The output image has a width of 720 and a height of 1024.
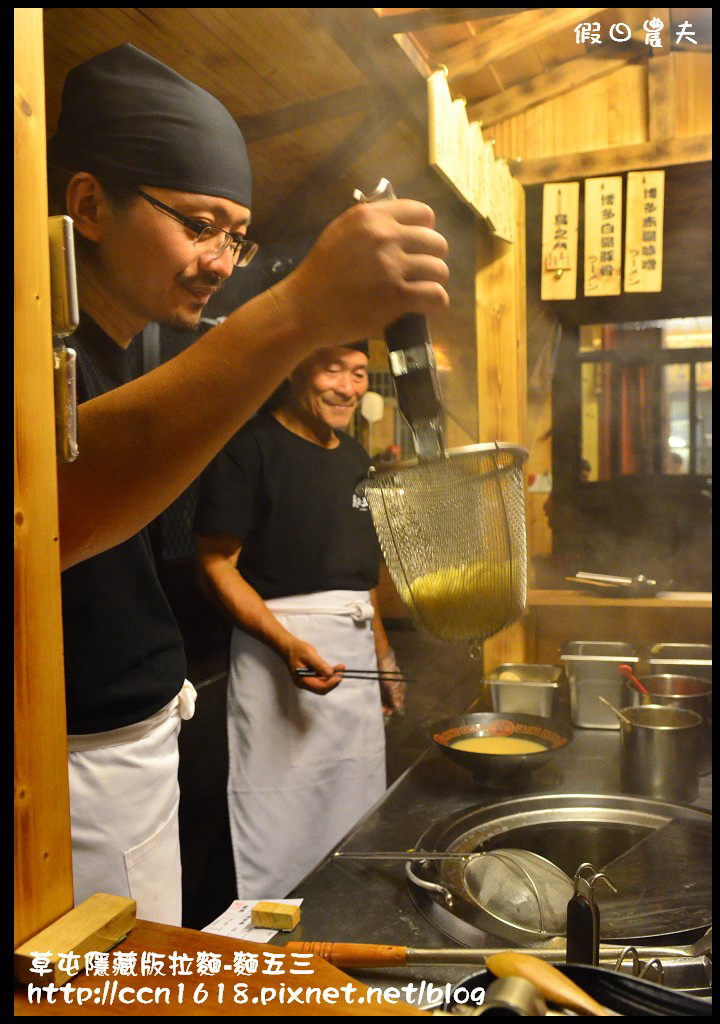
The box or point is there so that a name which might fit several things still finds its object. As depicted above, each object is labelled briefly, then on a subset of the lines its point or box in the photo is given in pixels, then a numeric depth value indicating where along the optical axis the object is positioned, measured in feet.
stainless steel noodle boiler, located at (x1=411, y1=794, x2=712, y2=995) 4.24
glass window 14.88
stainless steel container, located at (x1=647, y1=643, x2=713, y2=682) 7.25
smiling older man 6.93
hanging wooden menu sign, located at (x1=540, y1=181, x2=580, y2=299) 8.38
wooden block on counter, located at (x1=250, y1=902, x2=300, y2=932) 3.42
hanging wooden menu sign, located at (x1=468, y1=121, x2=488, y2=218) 6.22
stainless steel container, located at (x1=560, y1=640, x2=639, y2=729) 6.84
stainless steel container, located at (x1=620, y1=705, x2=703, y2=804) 4.95
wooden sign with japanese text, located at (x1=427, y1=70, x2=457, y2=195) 5.12
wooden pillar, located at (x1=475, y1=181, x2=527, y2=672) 8.53
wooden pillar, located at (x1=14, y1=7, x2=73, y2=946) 2.48
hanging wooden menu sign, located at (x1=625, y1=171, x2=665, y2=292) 8.30
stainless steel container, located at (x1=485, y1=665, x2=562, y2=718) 6.67
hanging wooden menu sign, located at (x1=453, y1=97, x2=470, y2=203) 5.68
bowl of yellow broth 4.84
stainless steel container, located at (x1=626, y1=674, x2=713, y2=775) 5.87
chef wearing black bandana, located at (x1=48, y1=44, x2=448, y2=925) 3.12
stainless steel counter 3.40
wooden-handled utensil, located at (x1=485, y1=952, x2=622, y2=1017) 2.01
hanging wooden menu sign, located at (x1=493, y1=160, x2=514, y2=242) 7.45
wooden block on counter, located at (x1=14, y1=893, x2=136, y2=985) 2.38
